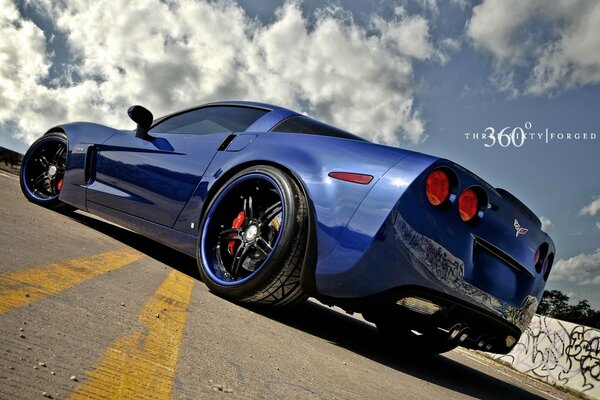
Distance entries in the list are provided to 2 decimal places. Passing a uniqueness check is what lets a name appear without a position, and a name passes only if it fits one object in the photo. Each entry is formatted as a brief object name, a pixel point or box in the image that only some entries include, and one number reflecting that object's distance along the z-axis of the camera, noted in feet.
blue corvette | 7.26
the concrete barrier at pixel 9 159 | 40.24
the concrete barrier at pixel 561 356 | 24.58
